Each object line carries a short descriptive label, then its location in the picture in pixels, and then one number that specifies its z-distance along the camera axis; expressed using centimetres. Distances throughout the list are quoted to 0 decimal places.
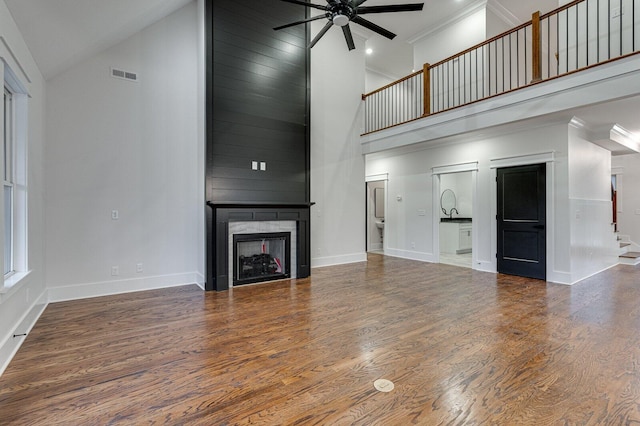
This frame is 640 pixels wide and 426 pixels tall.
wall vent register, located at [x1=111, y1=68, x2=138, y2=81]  456
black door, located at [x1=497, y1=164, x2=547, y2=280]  541
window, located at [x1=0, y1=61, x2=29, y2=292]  306
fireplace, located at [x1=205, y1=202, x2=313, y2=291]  481
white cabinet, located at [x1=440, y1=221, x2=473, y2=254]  838
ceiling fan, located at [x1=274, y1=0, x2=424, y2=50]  346
